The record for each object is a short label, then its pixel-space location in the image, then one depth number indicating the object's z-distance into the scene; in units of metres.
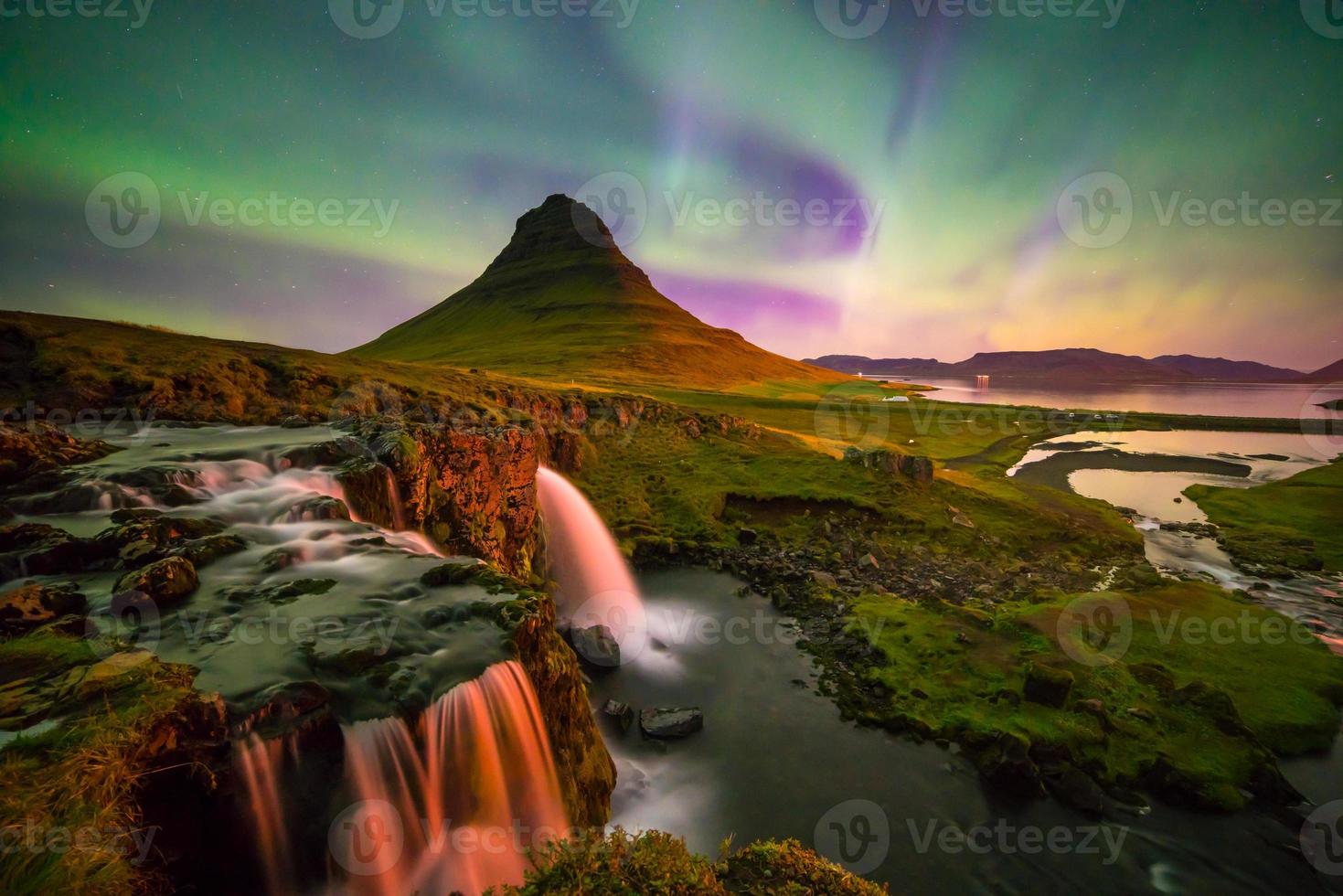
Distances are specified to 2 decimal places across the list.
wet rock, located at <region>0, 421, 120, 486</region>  10.43
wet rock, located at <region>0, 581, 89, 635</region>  6.33
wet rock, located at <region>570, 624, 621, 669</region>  14.92
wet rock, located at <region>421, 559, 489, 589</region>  9.24
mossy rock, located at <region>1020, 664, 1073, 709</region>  11.87
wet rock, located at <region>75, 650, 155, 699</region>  5.25
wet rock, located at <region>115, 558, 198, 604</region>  7.41
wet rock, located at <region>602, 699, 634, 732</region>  12.51
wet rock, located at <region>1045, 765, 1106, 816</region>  9.94
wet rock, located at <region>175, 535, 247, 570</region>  8.73
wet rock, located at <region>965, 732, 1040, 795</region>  10.47
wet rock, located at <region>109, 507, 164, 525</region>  9.23
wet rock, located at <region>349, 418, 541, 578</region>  13.80
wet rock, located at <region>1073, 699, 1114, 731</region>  11.32
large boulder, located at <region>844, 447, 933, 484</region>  29.33
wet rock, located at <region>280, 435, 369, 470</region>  13.05
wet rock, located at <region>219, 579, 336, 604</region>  8.04
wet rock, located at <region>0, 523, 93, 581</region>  7.80
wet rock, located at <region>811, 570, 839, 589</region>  19.37
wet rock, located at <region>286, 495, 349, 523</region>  10.86
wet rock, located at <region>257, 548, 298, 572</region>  8.99
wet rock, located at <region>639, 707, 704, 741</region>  12.35
